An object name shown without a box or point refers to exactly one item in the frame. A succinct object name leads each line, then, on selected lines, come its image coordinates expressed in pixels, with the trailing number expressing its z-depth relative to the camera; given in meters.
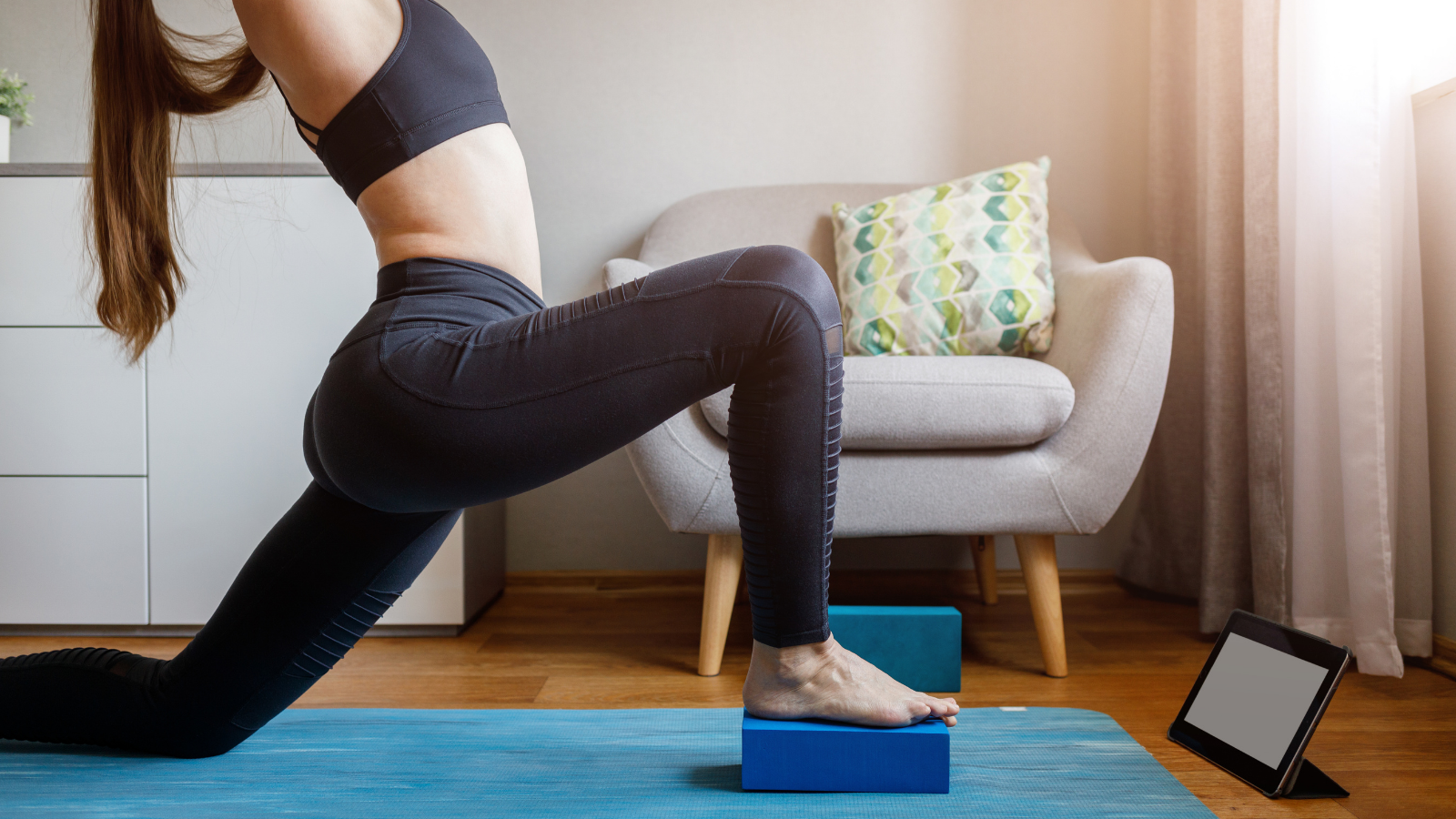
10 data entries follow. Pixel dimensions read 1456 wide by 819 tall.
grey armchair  1.32
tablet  0.94
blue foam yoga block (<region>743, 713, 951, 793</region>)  0.86
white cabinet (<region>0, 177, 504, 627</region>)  1.58
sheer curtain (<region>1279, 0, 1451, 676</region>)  1.33
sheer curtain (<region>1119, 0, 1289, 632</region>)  1.50
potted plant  1.86
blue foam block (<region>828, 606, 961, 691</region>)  1.22
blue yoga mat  0.86
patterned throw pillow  1.61
